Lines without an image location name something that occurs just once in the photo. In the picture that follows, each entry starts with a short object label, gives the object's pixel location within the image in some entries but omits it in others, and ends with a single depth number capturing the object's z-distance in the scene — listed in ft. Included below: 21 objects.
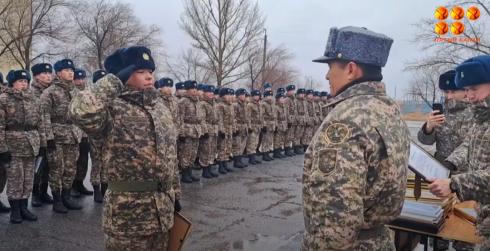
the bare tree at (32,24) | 75.15
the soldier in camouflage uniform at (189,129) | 27.89
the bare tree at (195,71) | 79.00
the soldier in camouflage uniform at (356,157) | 5.95
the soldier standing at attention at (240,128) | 34.37
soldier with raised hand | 9.25
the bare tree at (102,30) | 80.64
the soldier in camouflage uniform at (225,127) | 32.04
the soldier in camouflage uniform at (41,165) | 20.29
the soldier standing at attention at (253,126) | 36.32
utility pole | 85.15
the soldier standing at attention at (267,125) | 38.42
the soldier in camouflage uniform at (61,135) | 19.07
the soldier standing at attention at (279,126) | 40.27
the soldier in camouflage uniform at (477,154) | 8.58
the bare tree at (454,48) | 72.64
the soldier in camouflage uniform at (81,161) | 22.38
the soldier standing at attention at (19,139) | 17.57
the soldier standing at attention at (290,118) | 42.83
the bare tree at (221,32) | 71.81
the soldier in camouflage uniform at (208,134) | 30.02
